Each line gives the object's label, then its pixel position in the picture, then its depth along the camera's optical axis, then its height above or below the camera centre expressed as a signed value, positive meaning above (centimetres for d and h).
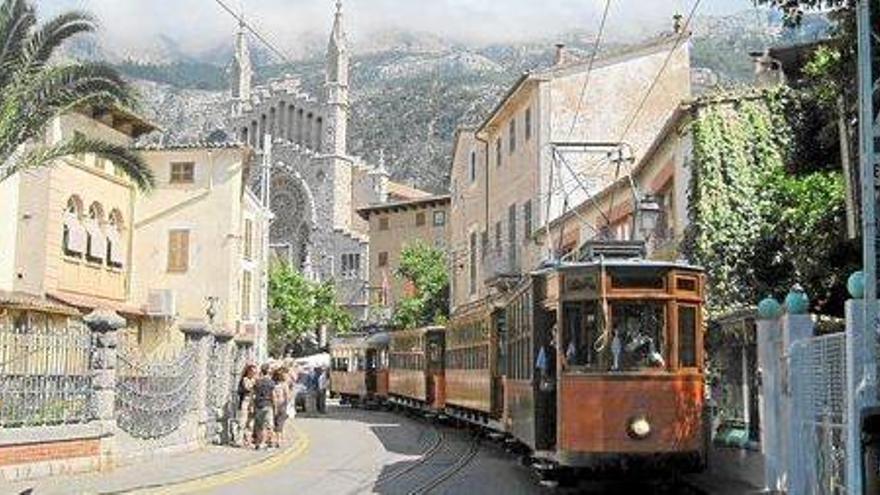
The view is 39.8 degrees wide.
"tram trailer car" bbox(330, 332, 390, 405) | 4630 +28
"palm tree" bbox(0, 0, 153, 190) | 2003 +487
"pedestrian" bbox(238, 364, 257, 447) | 2541 -56
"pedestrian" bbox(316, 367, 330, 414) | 4141 -65
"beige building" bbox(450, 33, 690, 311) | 3775 +817
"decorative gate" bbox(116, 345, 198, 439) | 1995 -33
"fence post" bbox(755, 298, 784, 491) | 1433 -13
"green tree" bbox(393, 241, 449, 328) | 6569 +498
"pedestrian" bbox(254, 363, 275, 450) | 2425 -71
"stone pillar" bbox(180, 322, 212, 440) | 2423 +22
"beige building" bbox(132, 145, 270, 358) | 4628 +549
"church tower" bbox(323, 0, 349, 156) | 10838 +2580
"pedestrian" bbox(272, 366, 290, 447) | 2516 -55
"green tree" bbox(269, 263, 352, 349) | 7838 +450
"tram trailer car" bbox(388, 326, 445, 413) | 3400 +22
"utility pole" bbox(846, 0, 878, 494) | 951 +91
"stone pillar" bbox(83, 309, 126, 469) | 1855 +1
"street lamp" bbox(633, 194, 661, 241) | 2450 +327
